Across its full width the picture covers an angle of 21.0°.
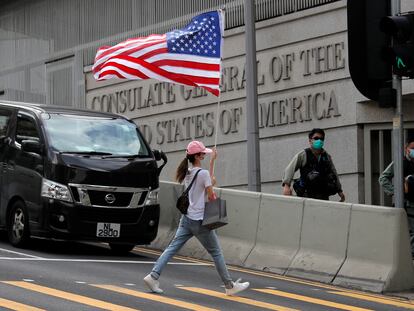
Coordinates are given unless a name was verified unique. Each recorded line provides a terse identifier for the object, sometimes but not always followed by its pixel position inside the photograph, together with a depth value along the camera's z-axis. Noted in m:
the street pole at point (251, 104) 18.47
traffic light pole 13.21
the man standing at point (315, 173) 16.38
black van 15.81
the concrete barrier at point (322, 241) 14.71
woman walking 12.48
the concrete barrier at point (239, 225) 16.38
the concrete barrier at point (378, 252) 13.91
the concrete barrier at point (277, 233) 15.48
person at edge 15.90
